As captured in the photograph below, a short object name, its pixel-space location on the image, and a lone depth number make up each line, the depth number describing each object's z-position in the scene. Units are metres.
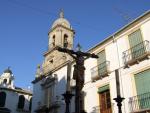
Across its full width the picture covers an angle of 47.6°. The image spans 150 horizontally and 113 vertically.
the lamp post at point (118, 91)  4.84
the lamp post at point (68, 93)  4.58
